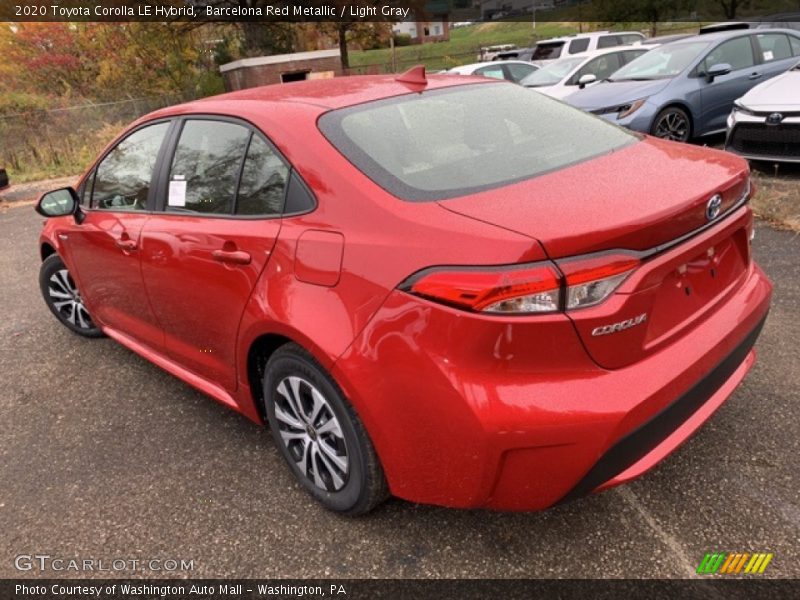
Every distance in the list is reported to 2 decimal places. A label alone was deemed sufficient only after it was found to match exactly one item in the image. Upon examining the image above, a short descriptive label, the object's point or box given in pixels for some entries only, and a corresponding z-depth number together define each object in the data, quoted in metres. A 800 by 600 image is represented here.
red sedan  1.77
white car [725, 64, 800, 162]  6.10
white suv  15.09
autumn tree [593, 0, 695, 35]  29.61
